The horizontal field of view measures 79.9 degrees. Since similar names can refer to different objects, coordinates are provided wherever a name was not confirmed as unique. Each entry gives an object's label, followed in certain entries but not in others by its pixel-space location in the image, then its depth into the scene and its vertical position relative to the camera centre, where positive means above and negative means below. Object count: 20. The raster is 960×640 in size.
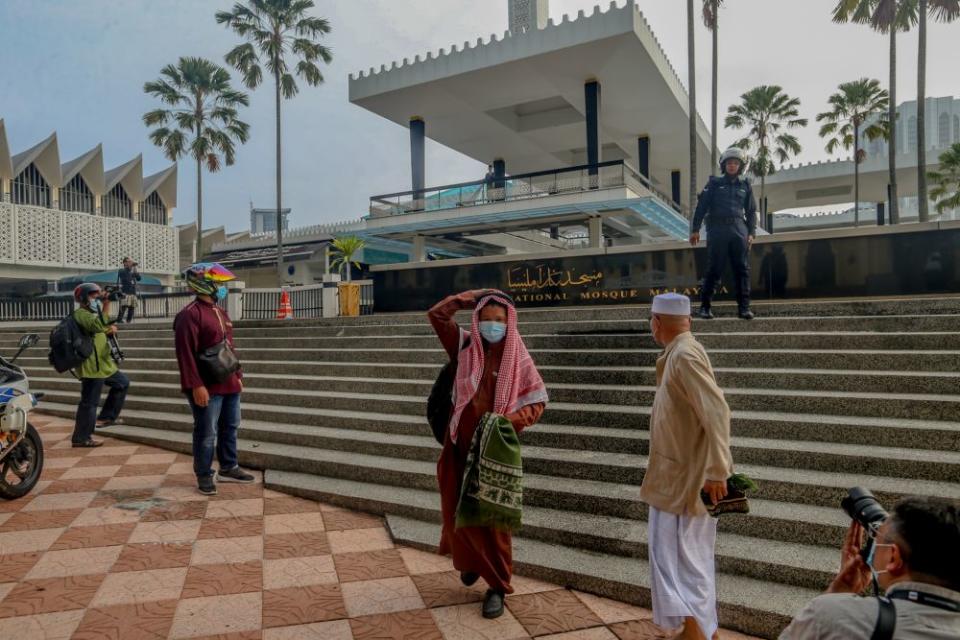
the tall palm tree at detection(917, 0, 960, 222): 14.03 +7.37
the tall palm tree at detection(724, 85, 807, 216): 28.62 +10.14
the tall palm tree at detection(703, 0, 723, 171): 18.11 +9.61
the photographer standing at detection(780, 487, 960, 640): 1.09 -0.54
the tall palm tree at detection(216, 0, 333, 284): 21.98 +10.79
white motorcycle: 4.38 -0.91
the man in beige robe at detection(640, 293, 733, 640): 2.37 -0.73
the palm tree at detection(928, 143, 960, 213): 22.20 +5.79
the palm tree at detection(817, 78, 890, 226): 27.05 +10.03
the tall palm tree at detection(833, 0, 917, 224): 15.10 +8.19
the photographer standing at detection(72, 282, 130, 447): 6.09 -0.42
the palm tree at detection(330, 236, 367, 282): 14.97 +2.00
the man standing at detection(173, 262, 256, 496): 4.60 -0.34
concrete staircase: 3.36 -0.93
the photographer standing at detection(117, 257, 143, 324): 14.62 +1.07
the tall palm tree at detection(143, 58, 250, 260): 25.12 +9.53
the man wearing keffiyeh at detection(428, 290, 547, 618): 2.97 -0.41
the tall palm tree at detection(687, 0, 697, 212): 16.14 +6.58
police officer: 6.22 +1.02
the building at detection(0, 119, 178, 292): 27.72 +5.77
